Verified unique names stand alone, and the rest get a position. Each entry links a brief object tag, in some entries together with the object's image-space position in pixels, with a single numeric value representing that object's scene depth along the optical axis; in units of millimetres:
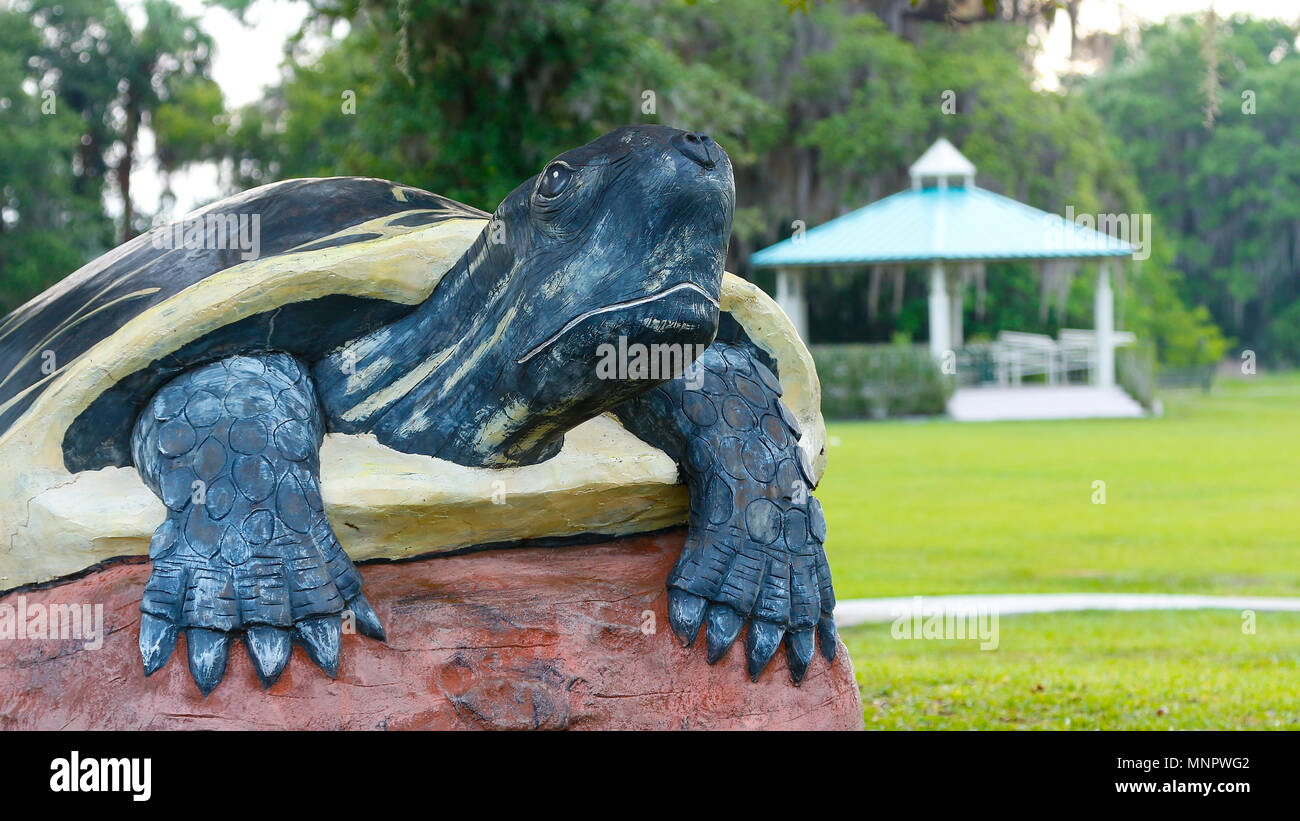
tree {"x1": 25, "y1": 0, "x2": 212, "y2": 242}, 27125
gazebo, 20406
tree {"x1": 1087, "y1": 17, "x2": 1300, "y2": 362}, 38125
